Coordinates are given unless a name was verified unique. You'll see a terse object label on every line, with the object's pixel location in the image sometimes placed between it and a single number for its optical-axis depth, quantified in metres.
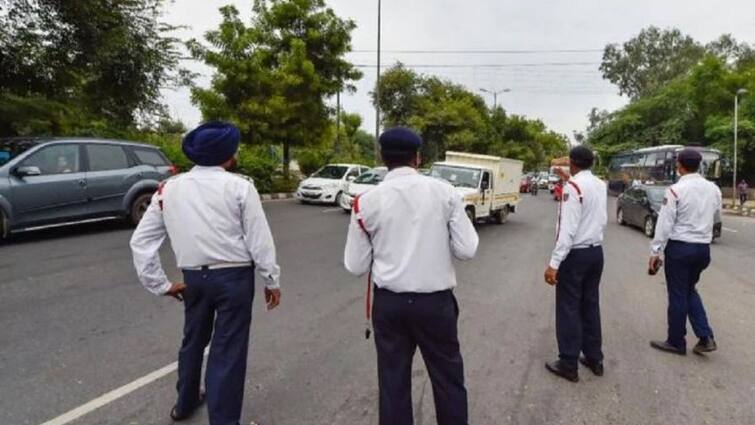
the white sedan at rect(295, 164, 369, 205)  18.66
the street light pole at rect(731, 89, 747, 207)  27.17
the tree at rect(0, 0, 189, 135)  12.54
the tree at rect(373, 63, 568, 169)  39.94
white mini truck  13.43
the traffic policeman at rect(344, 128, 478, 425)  2.58
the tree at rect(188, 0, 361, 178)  19.56
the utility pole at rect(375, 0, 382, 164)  25.34
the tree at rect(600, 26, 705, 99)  50.09
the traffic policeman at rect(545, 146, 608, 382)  3.97
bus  27.34
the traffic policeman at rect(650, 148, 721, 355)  4.44
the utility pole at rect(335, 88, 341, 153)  23.53
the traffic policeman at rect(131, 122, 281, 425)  2.86
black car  13.75
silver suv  8.84
